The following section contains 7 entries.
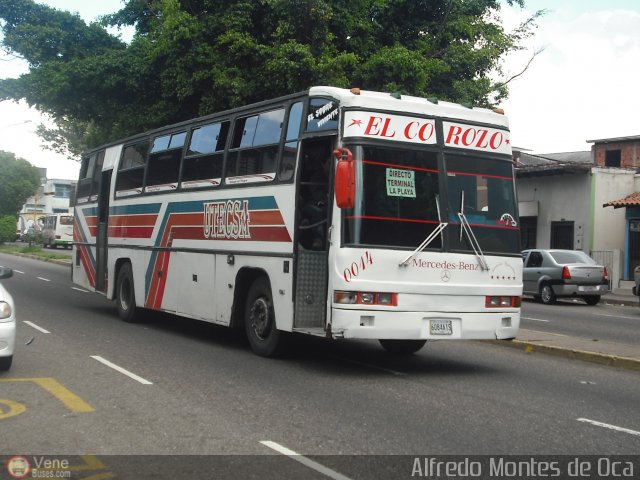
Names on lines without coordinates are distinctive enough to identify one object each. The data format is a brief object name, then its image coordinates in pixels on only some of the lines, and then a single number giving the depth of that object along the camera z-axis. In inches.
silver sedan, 994.7
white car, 354.9
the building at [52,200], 4568.7
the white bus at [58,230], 2423.7
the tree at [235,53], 871.7
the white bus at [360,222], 388.8
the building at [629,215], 1348.4
